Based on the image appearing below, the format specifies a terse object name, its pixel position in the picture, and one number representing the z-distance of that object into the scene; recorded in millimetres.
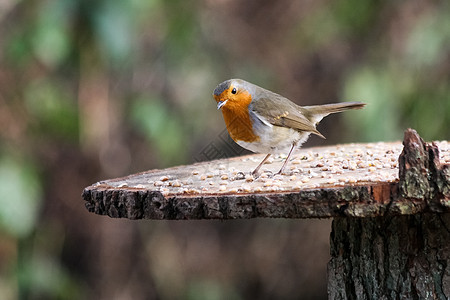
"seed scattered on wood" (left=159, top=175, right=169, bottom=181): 5511
